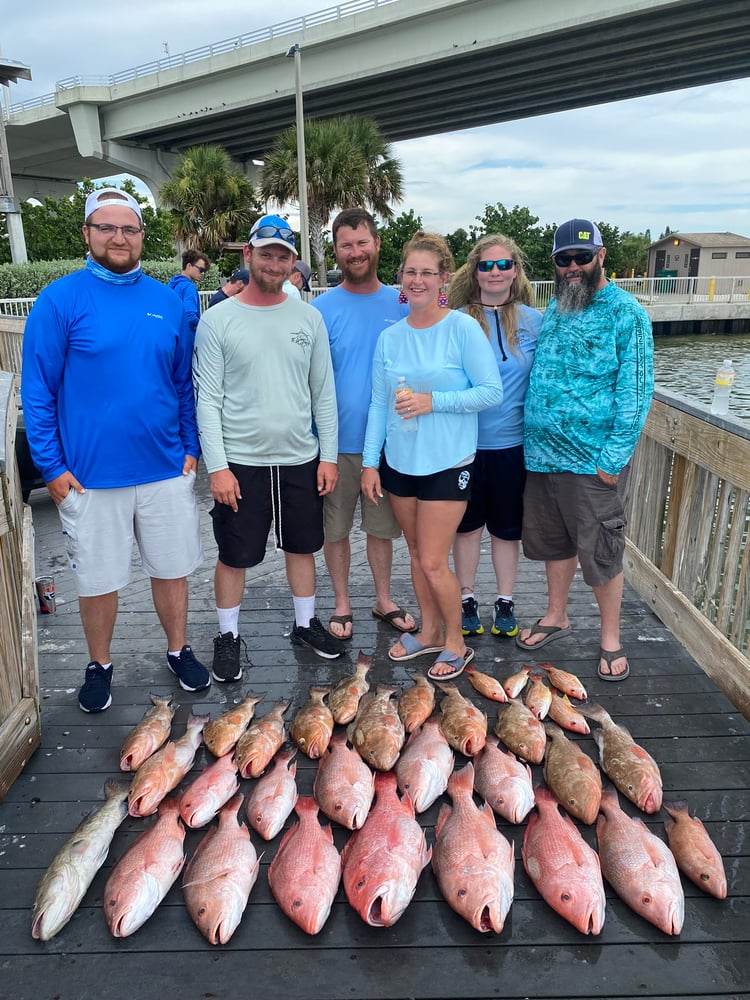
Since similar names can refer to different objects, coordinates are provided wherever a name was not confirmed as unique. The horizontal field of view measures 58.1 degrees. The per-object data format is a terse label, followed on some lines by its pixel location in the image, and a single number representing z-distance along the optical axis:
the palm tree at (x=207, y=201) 29.12
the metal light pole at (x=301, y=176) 18.58
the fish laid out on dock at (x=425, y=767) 2.47
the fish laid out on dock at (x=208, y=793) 2.41
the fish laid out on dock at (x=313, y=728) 2.77
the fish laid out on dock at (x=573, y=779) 2.39
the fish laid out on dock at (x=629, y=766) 2.43
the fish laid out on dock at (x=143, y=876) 1.98
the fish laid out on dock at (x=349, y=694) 2.99
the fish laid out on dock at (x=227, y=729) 2.78
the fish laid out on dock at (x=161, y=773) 2.49
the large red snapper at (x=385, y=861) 1.97
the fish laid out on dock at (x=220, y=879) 1.96
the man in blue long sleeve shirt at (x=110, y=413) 2.79
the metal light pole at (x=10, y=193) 16.95
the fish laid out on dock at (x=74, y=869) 2.00
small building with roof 57.00
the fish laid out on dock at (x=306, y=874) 1.99
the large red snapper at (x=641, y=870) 1.96
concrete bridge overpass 25.14
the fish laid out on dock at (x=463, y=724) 2.73
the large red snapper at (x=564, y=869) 1.96
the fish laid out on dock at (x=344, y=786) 2.37
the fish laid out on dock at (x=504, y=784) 2.40
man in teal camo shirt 3.02
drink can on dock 4.12
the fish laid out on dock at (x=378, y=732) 2.66
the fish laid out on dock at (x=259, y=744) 2.65
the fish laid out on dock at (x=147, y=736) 2.72
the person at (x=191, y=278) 3.20
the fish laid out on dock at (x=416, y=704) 2.91
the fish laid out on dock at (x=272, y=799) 2.36
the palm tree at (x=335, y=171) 27.47
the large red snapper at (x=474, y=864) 1.96
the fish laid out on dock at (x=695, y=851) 2.06
